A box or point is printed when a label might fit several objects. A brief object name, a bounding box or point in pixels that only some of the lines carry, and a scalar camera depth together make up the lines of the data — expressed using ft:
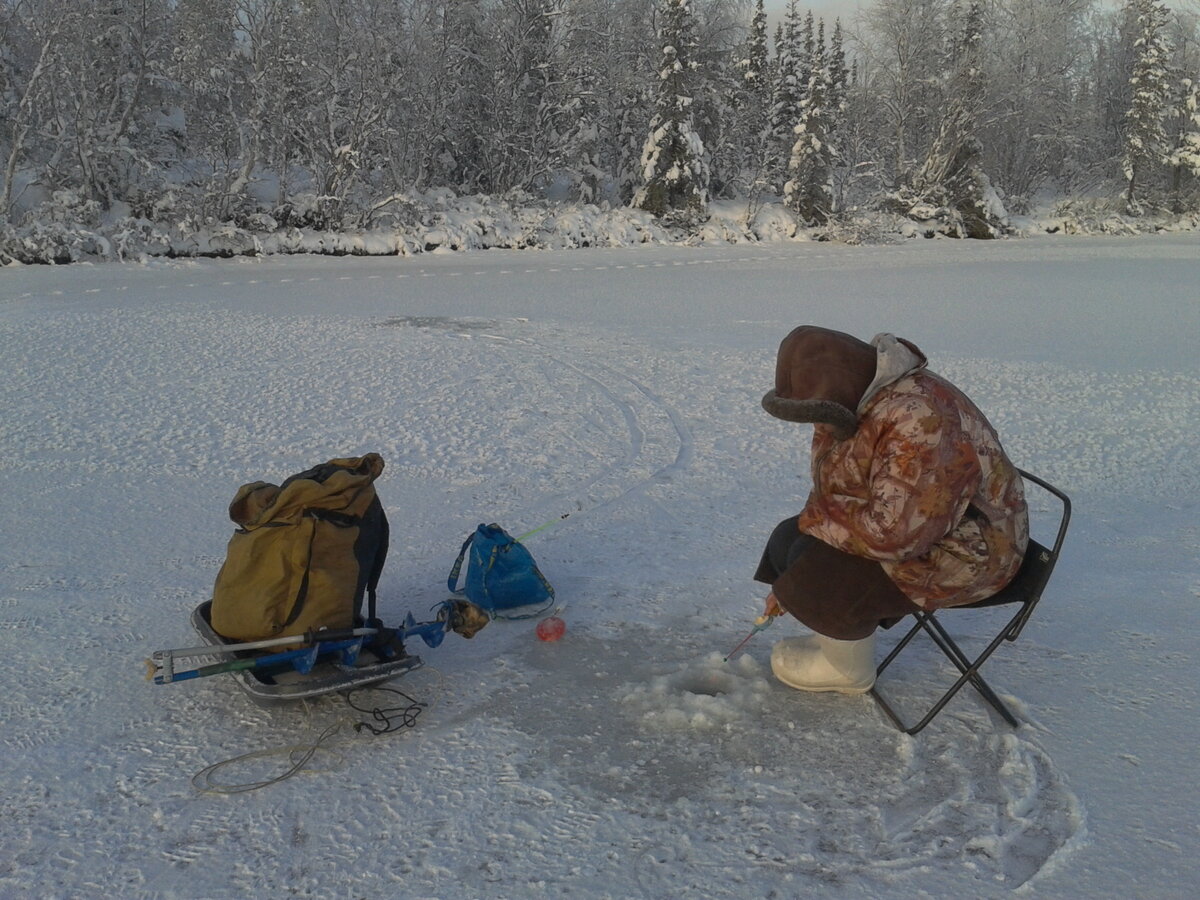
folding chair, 8.55
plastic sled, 8.94
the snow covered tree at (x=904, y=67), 118.73
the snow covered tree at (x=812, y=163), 95.35
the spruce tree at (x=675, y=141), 93.56
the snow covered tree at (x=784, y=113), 113.70
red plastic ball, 11.07
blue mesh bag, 11.71
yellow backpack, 9.34
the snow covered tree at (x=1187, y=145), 123.85
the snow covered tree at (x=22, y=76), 60.29
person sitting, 8.16
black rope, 9.14
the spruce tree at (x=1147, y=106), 123.13
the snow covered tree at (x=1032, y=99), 128.47
